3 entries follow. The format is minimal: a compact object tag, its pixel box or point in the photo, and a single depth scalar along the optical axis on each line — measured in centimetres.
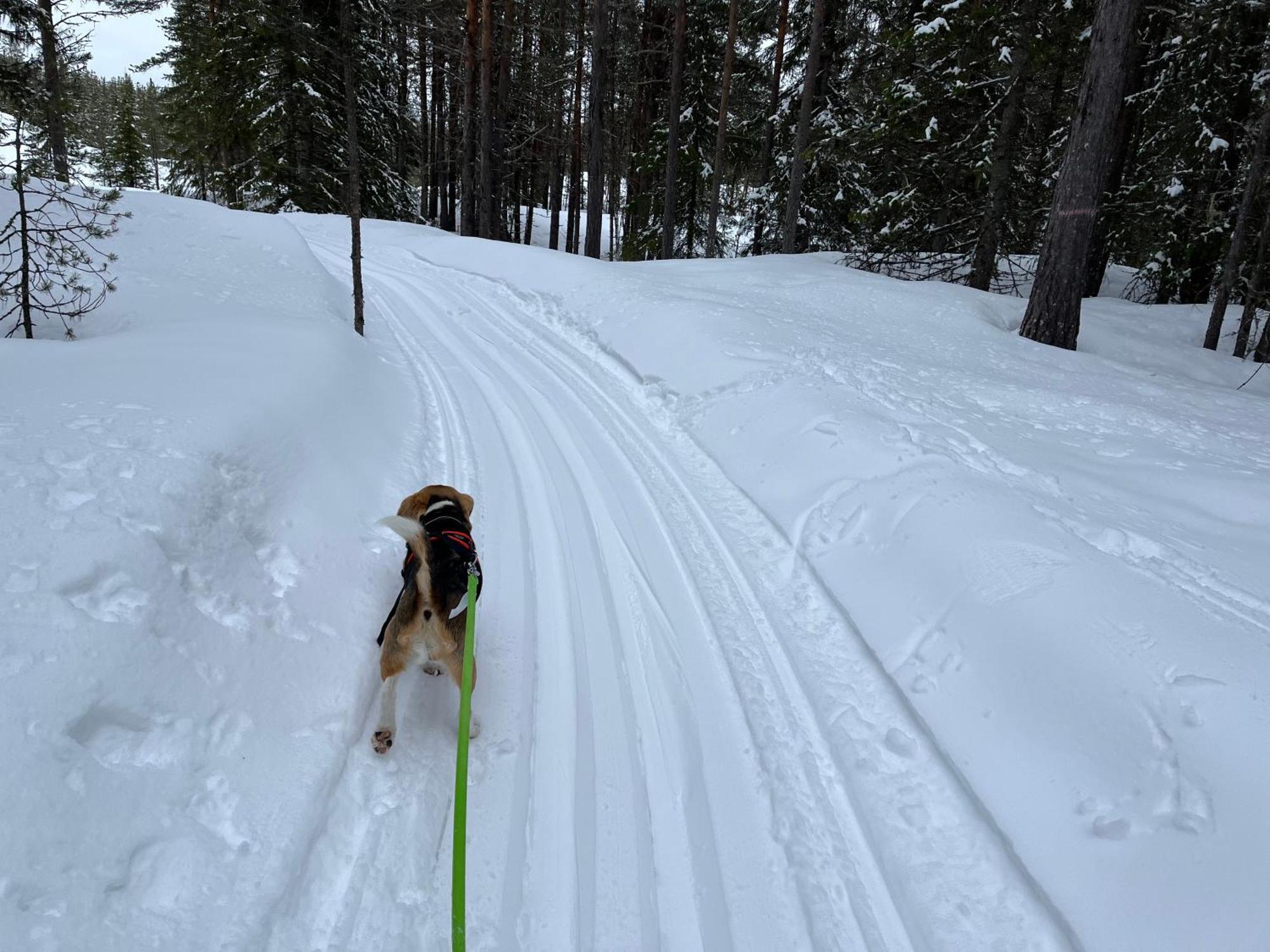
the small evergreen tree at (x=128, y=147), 3531
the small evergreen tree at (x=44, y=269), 538
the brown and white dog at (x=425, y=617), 267
